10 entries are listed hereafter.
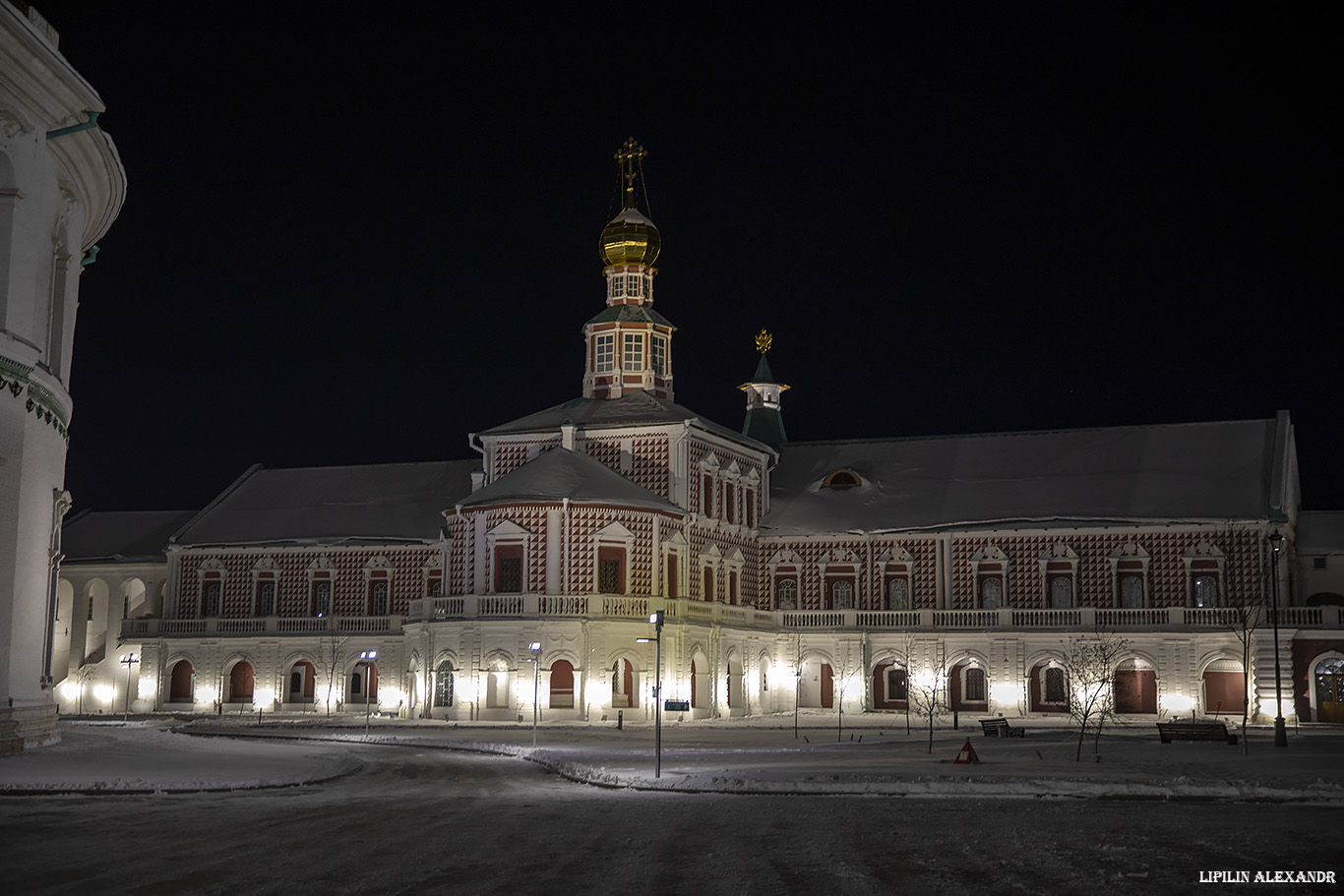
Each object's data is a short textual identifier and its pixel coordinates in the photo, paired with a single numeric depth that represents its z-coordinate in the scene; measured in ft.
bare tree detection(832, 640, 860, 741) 211.61
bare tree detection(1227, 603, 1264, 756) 185.19
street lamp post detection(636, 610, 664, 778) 89.81
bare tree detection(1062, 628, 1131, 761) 192.24
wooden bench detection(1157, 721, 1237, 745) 128.26
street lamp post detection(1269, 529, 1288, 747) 123.54
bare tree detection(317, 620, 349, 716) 220.84
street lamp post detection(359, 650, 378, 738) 212.99
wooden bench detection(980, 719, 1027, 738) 139.74
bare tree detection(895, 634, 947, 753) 205.46
